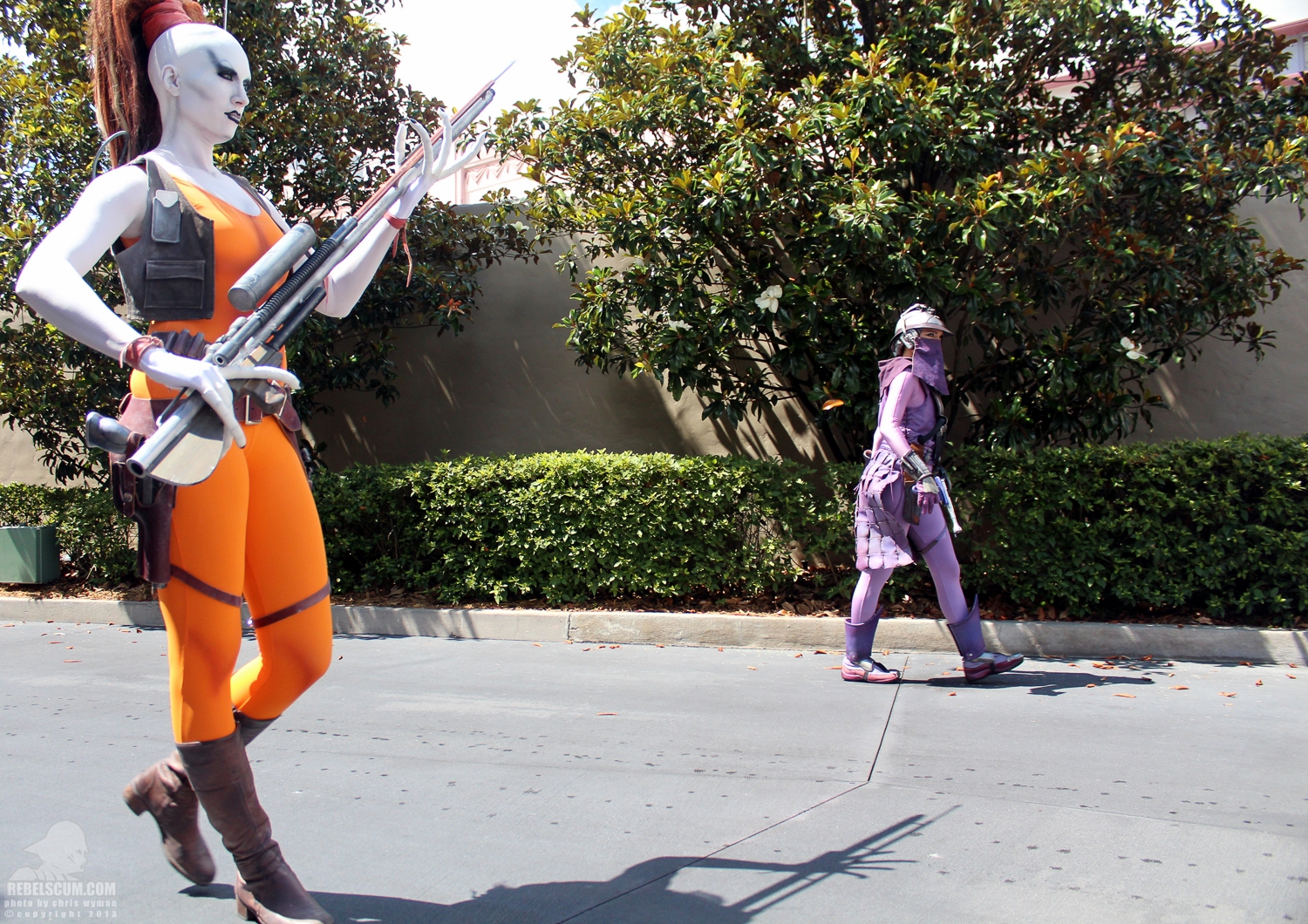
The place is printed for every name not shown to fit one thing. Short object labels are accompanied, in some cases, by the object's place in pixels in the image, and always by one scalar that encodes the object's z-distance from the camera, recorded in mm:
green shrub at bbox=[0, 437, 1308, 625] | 5875
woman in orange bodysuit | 2262
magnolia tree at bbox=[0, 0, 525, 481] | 7484
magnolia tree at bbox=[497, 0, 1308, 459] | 6160
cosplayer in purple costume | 5129
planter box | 8305
